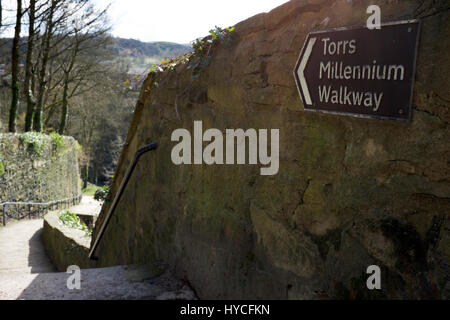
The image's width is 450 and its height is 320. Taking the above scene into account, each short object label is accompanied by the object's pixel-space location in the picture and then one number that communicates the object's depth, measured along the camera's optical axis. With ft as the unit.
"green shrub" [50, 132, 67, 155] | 57.77
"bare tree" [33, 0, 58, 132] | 58.62
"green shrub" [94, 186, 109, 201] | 23.24
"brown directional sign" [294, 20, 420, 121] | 5.06
